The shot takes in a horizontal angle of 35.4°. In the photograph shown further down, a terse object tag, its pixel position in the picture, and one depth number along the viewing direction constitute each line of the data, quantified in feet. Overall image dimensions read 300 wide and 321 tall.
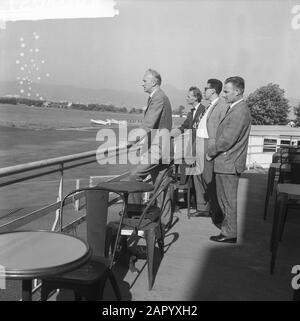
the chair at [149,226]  9.51
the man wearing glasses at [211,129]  14.25
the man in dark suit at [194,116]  16.57
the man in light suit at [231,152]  12.07
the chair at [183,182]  16.30
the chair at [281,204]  10.16
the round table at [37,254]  5.39
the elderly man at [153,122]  12.14
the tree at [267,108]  176.49
